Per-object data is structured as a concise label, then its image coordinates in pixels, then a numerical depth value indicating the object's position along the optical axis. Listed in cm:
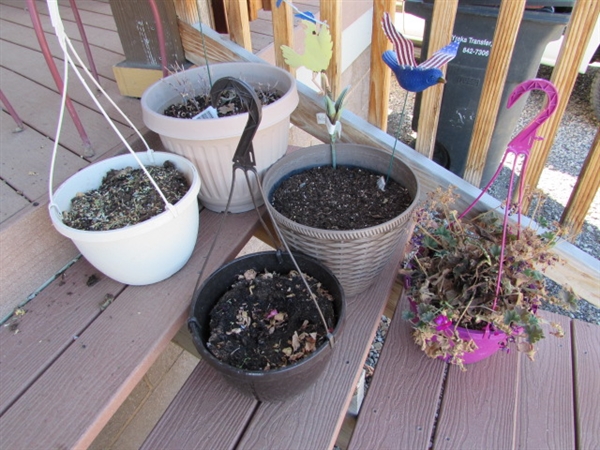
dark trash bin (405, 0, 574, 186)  171
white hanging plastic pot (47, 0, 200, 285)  88
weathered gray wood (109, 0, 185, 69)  141
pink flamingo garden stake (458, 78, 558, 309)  78
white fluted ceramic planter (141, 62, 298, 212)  102
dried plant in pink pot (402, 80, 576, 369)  90
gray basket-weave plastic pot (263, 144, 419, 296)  93
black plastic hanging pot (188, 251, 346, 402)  78
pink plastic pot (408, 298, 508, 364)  94
